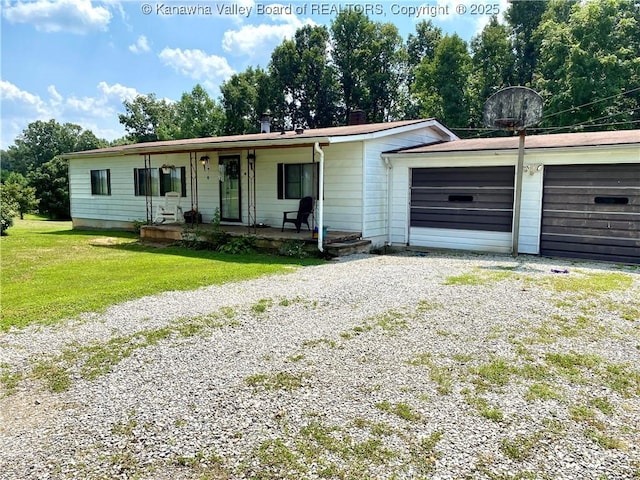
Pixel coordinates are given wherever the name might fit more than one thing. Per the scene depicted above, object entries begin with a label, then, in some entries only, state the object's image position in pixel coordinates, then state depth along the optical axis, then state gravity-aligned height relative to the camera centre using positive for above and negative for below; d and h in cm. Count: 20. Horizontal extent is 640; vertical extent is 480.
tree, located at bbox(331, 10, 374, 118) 2919 +951
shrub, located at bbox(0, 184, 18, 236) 1309 -67
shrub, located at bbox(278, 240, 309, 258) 898 -111
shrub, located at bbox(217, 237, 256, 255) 955 -112
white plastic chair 1273 -46
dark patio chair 1034 -39
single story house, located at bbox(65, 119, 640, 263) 827 +23
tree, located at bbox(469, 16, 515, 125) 2464 +736
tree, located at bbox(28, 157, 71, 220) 2717 +28
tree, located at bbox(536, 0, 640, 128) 1898 +553
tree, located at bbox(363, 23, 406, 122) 2912 +798
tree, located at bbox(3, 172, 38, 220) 2116 -18
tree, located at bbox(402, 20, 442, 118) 3034 +1039
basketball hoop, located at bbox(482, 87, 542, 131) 878 +175
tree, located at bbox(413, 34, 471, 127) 2397 +620
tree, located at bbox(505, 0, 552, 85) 2552 +963
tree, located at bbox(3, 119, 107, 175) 5662 +706
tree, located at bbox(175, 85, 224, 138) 3799 +780
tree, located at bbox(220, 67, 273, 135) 3016 +637
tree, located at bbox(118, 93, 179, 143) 4247 +735
